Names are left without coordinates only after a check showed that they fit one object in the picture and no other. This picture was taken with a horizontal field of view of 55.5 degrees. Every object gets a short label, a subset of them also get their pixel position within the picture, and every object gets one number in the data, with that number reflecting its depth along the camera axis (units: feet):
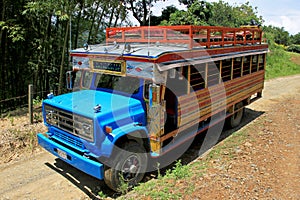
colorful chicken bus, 14.62
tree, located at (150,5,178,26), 58.39
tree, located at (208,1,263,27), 98.28
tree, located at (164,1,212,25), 53.47
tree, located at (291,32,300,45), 199.06
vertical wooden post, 24.06
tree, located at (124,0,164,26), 53.06
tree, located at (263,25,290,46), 176.30
